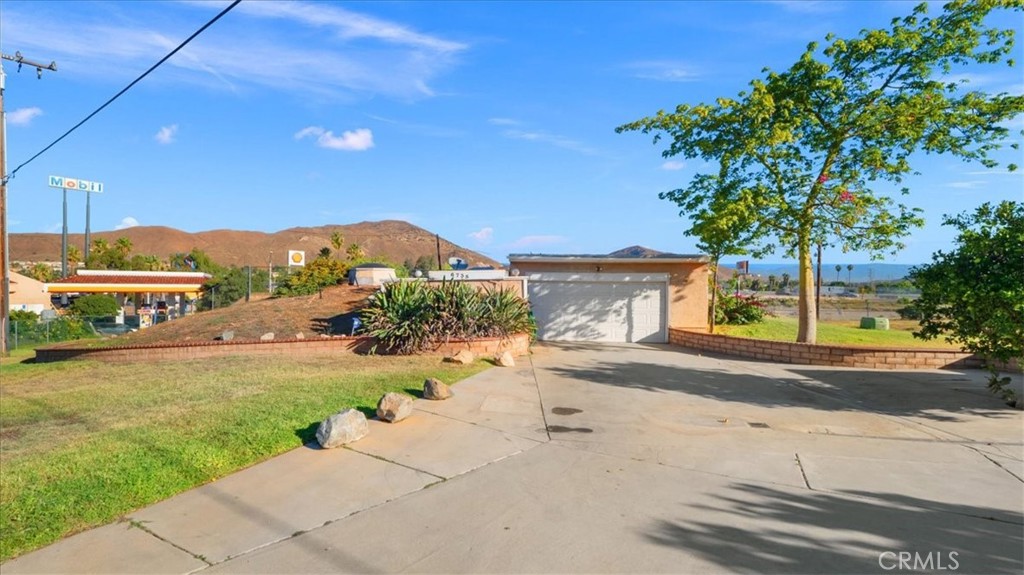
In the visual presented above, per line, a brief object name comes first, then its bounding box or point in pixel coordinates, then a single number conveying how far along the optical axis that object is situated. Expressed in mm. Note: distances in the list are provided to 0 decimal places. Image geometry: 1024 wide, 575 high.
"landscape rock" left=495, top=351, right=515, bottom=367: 12102
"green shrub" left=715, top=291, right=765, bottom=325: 19438
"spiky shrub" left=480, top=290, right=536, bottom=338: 13603
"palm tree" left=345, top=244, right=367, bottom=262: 42991
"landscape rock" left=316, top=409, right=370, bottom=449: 6461
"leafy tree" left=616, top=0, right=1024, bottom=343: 12445
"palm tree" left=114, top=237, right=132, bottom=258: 63606
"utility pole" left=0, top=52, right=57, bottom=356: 20594
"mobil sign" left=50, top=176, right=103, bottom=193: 42844
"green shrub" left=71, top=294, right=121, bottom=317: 38034
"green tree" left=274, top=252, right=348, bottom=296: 20984
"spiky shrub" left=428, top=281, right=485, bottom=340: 13117
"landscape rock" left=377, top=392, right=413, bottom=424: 7379
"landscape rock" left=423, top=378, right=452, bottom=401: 8602
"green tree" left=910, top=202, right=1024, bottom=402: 7809
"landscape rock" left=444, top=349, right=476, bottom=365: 11727
